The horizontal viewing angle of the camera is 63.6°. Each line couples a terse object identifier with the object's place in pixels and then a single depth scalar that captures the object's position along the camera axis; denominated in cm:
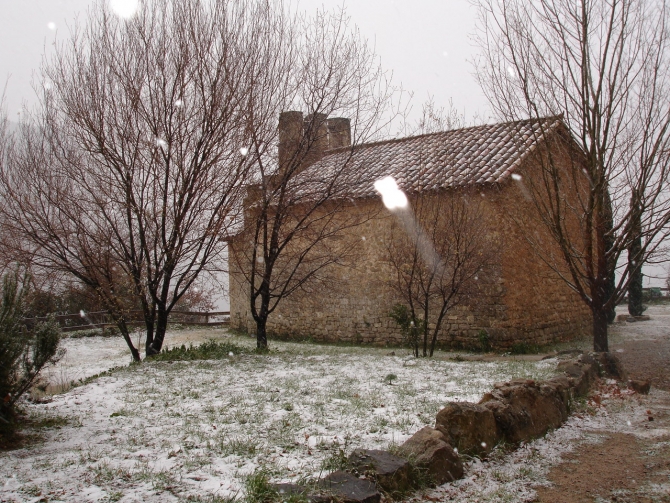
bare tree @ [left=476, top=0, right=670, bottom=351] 872
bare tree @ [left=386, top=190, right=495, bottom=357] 1213
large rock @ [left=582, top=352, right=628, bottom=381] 870
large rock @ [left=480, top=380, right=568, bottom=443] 525
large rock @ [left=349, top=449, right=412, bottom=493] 370
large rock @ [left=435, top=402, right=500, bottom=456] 468
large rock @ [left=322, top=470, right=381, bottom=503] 329
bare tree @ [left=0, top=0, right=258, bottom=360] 1011
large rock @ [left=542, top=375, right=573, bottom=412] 625
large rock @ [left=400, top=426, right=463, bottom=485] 405
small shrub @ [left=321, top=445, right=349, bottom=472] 384
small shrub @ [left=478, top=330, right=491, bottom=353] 1355
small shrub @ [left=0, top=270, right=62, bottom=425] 479
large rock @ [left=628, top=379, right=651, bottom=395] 823
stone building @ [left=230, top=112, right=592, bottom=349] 1341
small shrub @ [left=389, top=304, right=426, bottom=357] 1304
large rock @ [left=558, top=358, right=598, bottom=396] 716
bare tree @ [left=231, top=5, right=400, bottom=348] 1116
